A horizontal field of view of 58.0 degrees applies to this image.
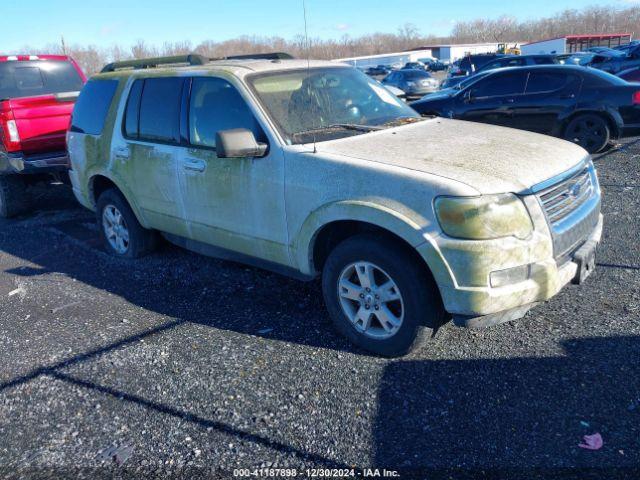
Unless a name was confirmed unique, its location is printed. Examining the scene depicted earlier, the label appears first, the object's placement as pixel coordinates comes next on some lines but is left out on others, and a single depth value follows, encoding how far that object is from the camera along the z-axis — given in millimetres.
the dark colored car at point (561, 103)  8914
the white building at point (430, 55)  64456
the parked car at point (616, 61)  21012
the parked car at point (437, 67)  52812
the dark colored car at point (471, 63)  28628
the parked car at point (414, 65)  47972
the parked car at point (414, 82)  24016
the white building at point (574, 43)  47884
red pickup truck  7324
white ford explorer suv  3189
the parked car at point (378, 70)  48778
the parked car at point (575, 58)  22484
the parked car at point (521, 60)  20016
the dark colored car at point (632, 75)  14031
